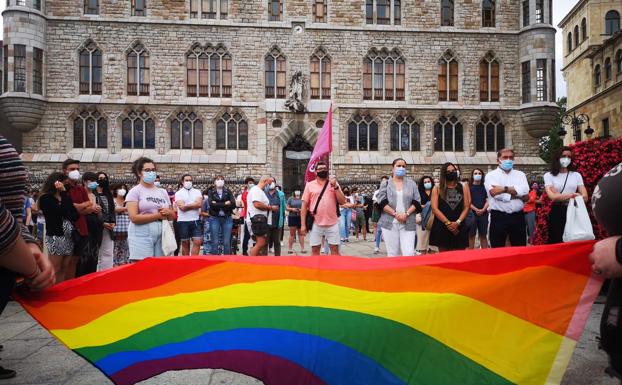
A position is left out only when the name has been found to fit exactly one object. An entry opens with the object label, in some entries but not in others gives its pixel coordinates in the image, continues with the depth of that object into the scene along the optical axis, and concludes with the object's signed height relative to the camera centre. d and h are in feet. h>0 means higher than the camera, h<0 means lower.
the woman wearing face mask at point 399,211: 21.24 -0.98
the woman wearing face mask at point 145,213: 18.24 -0.86
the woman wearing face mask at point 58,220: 18.84 -1.15
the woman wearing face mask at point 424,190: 29.17 +0.03
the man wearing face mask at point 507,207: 20.39 -0.79
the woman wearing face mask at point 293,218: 38.96 -2.41
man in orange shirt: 22.81 -0.92
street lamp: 55.72 +9.56
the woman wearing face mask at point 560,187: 19.02 +0.12
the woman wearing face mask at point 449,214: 19.34 -1.04
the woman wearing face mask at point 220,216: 29.09 -1.60
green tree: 146.12 +15.74
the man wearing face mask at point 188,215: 27.45 -1.46
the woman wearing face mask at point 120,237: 25.49 -2.56
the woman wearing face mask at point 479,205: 26.99 -0.92
